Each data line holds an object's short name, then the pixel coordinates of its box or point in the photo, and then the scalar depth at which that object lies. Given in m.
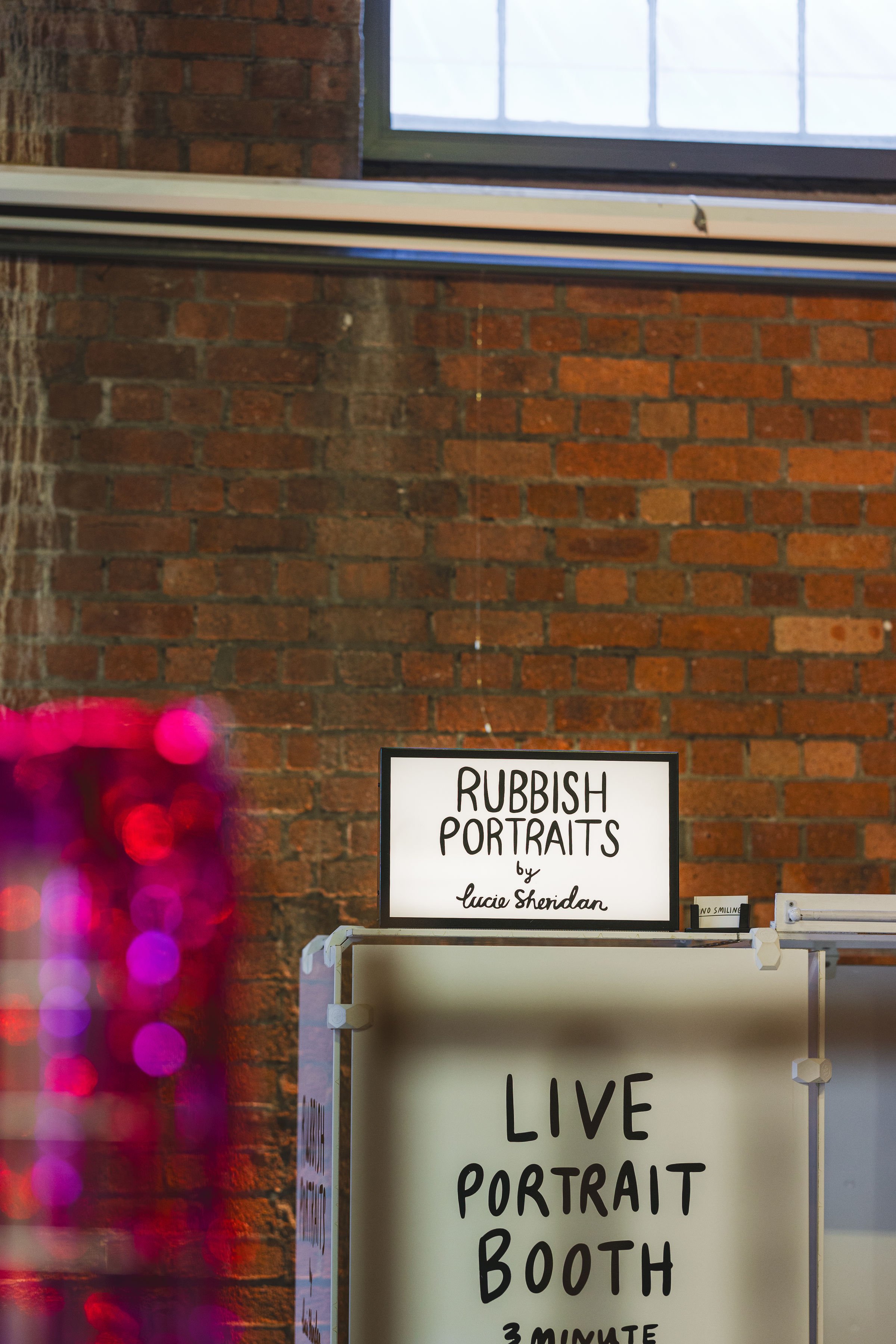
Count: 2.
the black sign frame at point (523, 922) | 7.51
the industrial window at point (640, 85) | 8.27
